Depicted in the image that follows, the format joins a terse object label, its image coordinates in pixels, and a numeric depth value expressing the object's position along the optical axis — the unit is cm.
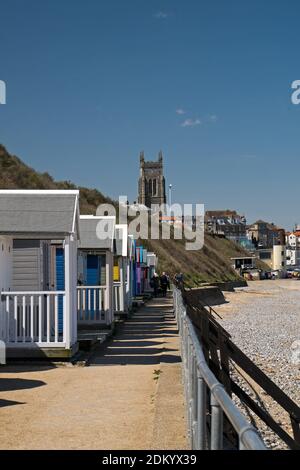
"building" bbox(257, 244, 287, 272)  17900
